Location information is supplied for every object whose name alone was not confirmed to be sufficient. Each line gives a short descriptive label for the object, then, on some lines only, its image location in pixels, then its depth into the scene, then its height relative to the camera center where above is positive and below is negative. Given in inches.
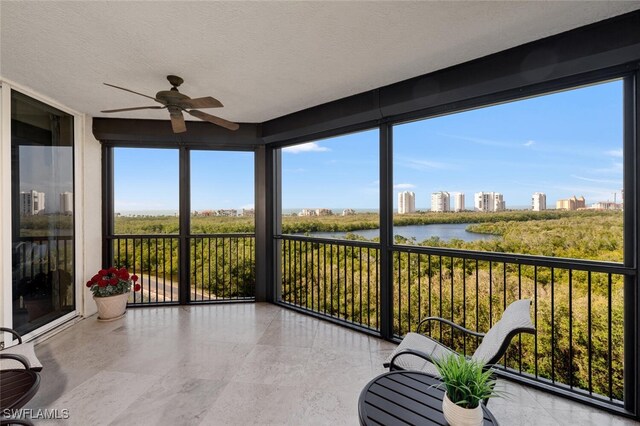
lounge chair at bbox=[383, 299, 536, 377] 60.1 -33.9
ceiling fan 88.6 +36.1
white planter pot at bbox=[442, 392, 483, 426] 46.0 -34.7
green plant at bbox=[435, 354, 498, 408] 46.6 -29.8
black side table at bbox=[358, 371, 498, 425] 51.7 -39.2
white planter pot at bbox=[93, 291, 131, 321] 138.0 -47.5
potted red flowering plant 138.6 -40.1
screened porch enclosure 76.2 -15.7
